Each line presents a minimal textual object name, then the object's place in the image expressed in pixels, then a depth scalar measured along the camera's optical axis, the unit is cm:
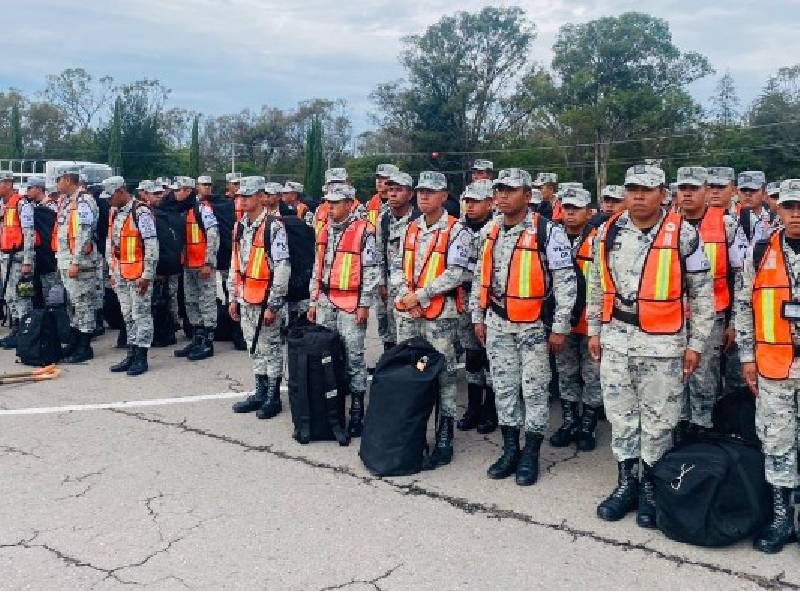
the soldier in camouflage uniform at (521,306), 509
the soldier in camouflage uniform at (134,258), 808
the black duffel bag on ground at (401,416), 520
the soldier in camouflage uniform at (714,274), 525
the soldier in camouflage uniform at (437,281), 555
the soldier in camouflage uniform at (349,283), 612
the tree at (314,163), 4400
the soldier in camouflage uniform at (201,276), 892
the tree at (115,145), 4450
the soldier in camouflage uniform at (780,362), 406
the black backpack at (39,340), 845
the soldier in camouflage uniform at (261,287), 656
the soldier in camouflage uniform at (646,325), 439
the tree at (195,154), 4719
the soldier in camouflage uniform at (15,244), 930
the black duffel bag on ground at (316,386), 586
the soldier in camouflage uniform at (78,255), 853
